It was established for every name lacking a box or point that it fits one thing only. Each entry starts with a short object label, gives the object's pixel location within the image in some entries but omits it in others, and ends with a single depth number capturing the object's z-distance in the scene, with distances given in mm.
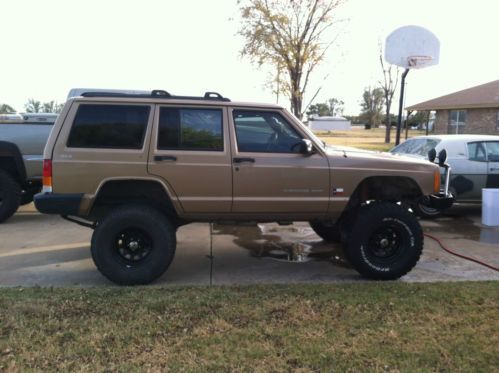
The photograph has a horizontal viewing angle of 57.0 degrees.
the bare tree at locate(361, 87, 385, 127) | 72062
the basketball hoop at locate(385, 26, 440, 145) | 14531
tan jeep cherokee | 4805
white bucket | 7941
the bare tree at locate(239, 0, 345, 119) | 22828
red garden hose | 5729
